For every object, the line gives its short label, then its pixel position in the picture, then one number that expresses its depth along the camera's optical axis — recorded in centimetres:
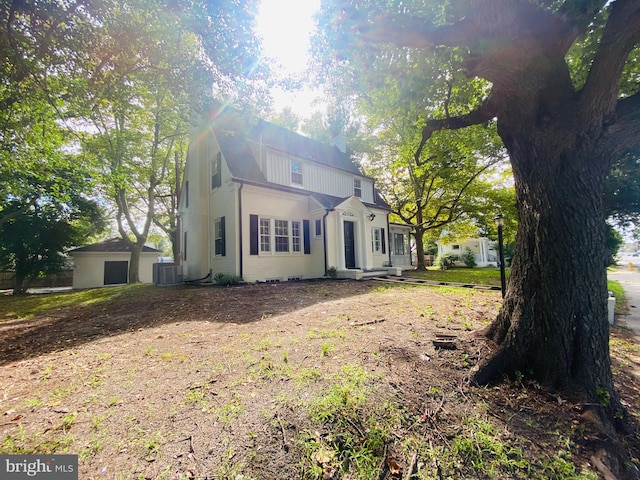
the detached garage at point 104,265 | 1914
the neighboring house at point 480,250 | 3031
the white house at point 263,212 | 1084
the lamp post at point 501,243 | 690
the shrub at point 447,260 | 2466
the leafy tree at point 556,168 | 261
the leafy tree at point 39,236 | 1634
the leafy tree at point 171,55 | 597
